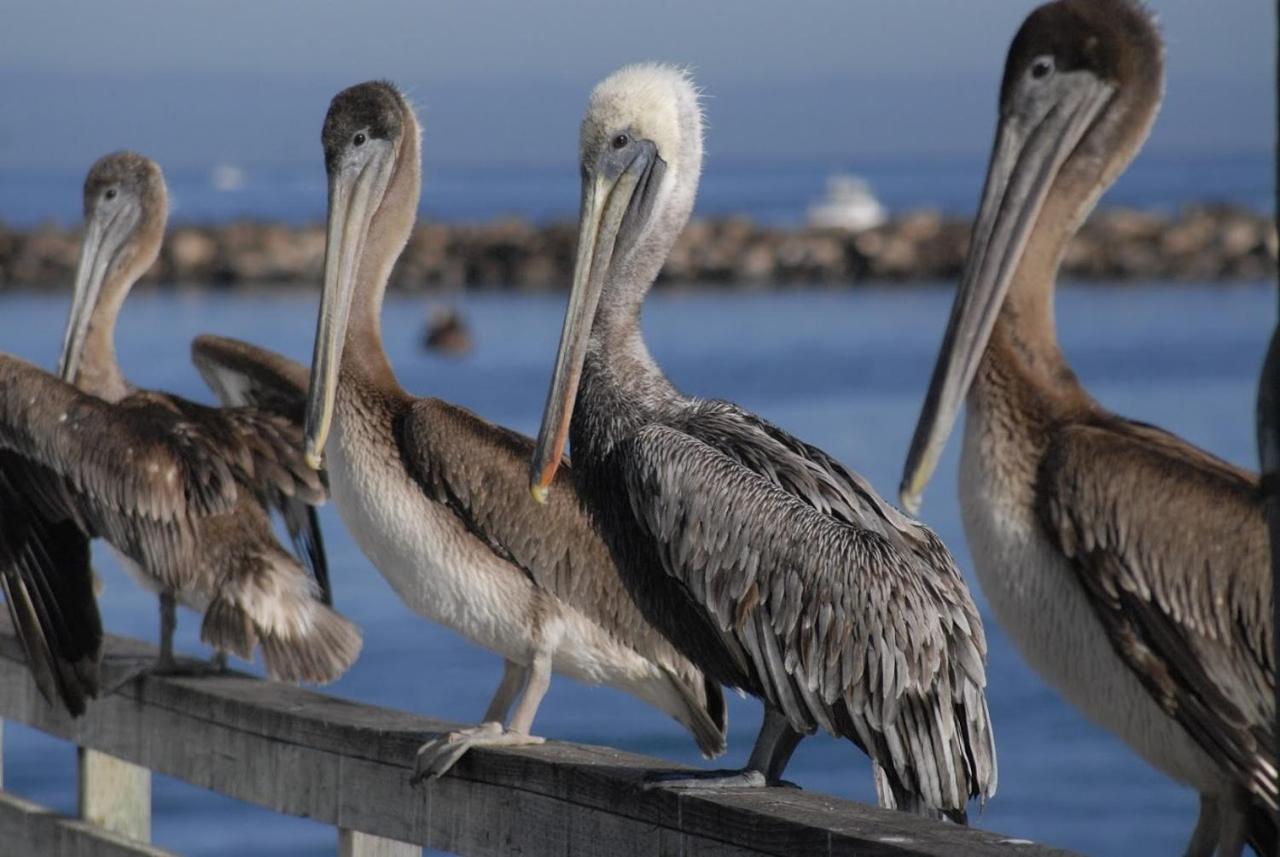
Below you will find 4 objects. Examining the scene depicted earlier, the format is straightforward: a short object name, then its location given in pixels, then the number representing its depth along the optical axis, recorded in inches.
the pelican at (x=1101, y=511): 264.8
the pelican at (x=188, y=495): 371.9
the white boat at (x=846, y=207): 4736.7
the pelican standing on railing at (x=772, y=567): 256.4
